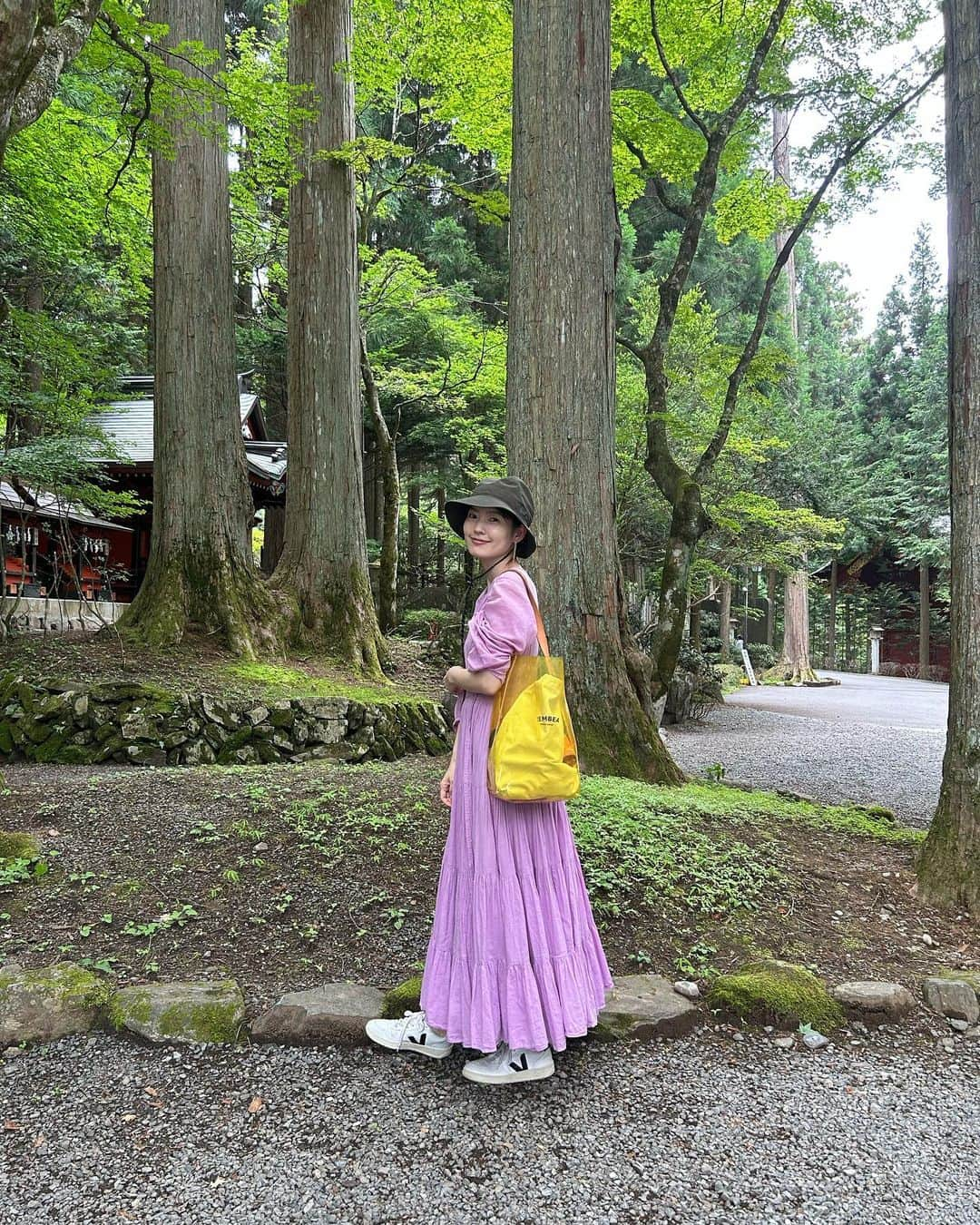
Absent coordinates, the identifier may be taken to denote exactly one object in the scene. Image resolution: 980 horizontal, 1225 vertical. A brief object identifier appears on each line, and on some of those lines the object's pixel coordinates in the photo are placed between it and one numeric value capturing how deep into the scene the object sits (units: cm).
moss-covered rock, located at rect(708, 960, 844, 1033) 261
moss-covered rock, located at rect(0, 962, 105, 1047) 239
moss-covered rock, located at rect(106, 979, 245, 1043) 238
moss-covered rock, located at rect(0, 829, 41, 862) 346
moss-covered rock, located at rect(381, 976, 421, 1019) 248
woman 214
